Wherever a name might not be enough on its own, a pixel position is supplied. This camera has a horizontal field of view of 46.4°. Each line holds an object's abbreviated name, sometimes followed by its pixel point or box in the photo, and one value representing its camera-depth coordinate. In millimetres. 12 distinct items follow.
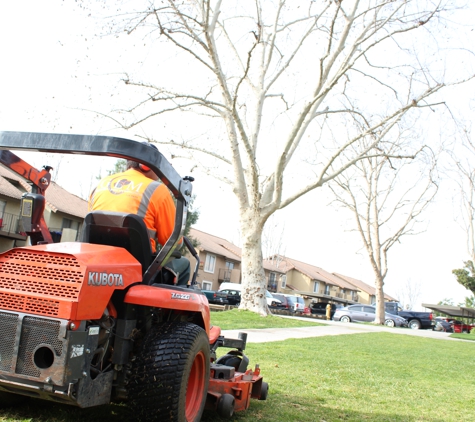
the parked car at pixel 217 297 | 36719
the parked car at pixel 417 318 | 43666
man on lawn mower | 3943
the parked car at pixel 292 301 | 42819
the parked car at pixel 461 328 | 47762
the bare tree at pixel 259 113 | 16797
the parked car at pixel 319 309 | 49406
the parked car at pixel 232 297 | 38156
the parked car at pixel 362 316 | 40250
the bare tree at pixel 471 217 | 33938
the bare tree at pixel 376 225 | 34625
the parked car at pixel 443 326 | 49391
